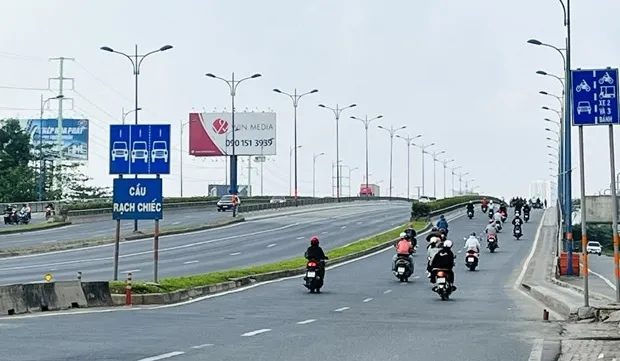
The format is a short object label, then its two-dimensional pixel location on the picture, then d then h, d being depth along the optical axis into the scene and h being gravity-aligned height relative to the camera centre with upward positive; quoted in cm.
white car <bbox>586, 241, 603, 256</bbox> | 8927 -233
